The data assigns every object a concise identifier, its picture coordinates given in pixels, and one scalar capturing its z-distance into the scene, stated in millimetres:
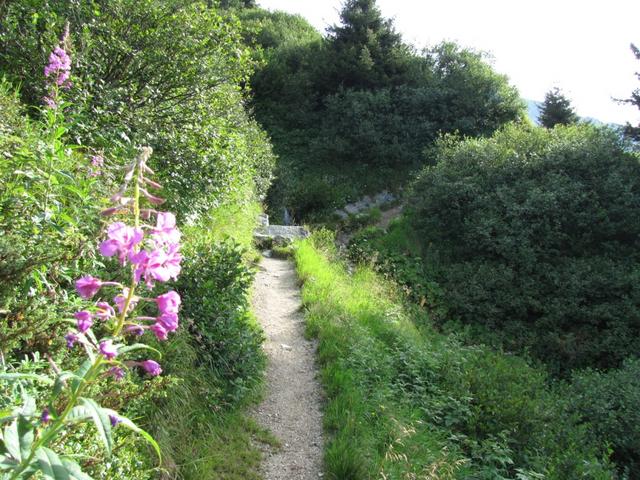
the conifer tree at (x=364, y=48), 18547
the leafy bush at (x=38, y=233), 2498
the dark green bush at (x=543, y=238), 9305
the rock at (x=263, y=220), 10840
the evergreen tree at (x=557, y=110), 21938
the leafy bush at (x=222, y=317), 4539
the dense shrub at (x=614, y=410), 5840
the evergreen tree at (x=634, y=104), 12992
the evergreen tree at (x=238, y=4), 26258
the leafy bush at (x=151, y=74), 5227
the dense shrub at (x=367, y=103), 17391
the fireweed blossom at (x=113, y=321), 1508
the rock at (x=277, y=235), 9914
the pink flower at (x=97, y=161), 4012
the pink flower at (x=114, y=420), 1676
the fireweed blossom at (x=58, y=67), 3319
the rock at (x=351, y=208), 15957
